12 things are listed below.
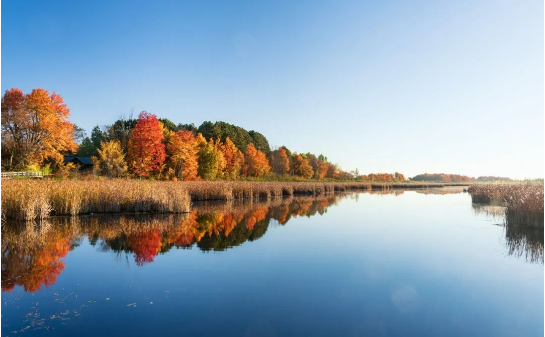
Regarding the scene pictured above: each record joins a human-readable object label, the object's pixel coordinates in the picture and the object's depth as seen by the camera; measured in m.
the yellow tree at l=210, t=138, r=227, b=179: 53.78
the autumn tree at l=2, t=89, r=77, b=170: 38.17
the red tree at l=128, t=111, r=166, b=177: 41.50
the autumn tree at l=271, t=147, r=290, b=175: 76.56
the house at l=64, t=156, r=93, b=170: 54.04
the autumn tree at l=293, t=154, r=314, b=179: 81.50
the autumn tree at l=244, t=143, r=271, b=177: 67.00
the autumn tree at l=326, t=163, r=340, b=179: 90.79
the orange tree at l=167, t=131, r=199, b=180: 44.08
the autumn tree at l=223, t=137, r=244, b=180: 58.56
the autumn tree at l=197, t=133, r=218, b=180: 49.34
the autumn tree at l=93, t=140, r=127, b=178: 37.78
